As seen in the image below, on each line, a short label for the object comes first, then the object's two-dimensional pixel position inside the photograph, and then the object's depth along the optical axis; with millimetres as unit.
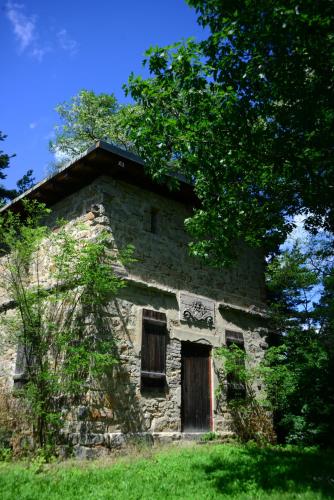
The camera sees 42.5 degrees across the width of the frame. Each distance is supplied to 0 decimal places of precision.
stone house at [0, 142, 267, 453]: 7348
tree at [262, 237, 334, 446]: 9484
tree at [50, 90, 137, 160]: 19578
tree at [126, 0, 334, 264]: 5059
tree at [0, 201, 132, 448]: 6820
